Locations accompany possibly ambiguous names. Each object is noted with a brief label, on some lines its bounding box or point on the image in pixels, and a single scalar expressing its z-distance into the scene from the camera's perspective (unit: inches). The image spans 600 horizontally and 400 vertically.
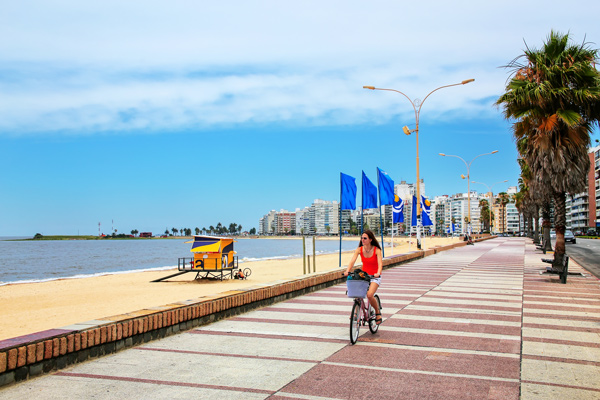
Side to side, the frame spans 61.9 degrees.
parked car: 2140.7
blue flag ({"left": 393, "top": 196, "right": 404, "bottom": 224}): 960.9
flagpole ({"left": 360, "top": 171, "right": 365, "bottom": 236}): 744.0
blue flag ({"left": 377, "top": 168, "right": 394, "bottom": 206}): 858.1
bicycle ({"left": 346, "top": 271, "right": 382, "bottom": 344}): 258.1
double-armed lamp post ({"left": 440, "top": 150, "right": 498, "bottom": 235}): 1988.2
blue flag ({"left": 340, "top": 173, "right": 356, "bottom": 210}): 679.1
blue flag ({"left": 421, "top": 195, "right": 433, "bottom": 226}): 1308.7
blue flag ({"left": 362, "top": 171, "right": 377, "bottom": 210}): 753.6
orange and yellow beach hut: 893.8
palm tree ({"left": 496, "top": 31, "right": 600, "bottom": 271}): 583.5
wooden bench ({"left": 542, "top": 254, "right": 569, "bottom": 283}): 546.5
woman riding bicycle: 281.7
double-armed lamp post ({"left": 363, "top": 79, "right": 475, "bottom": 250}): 1103.6
